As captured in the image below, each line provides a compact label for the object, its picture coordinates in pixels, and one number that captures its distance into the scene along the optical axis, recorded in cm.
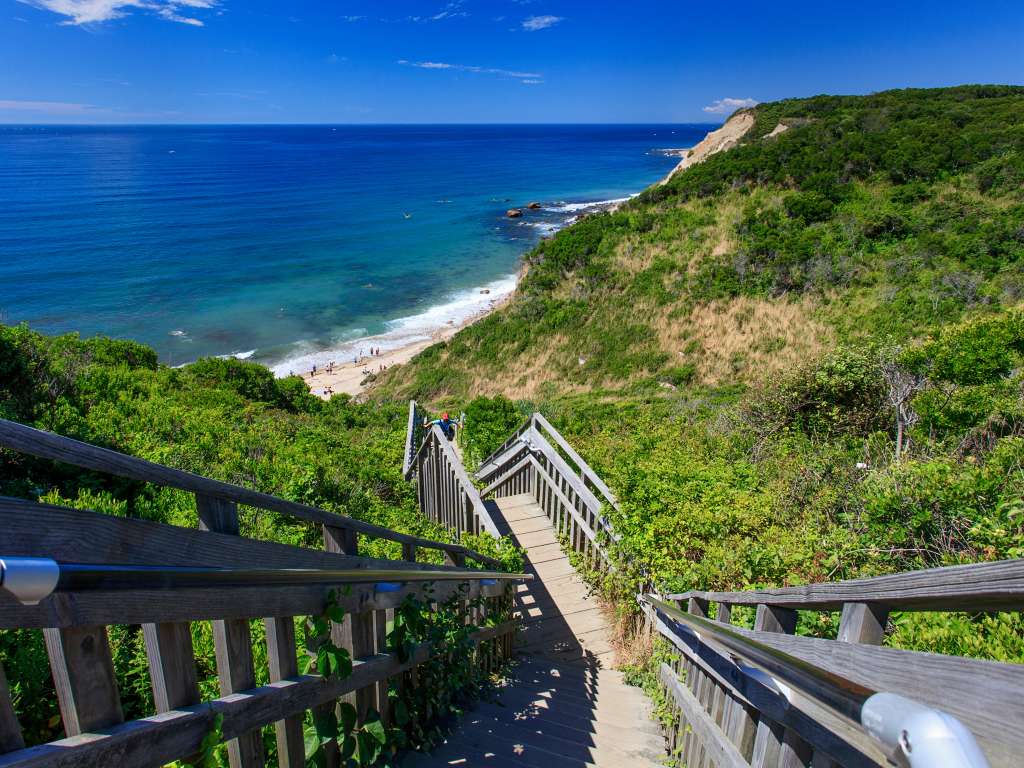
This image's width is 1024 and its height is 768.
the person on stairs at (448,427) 1362
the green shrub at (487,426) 1160
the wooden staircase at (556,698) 335
